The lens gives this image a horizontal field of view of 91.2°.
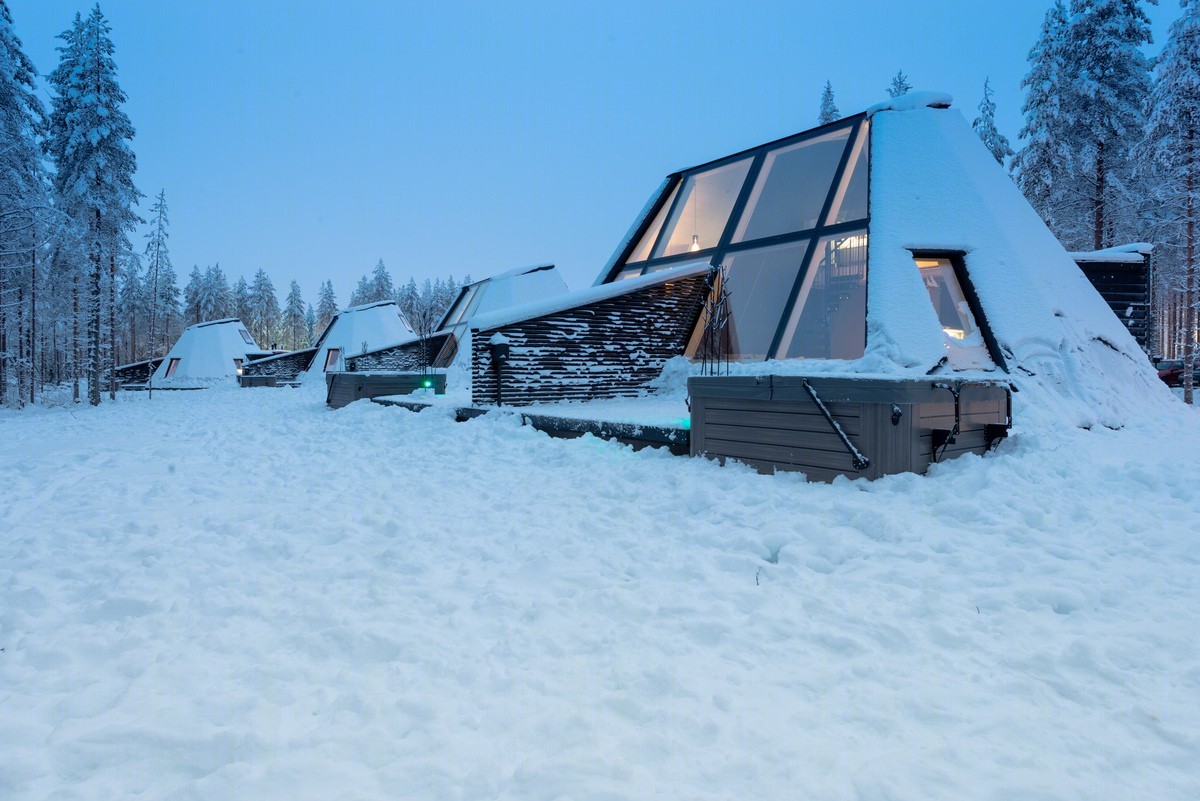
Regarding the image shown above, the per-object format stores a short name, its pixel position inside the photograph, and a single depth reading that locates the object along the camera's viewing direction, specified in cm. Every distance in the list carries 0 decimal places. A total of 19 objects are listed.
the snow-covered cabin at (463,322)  2639
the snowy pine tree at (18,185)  1805
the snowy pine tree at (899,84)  3338
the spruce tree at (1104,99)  2061
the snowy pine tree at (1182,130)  1642
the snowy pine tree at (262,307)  7206
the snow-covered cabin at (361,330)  3431
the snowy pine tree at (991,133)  2853
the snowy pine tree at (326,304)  7781
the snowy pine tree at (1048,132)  2120
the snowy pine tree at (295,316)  7600
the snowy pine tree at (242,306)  7288
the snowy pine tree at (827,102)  3628
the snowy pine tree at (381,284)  6706
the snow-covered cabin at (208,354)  4038
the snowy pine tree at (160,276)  4903
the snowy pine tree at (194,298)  6631
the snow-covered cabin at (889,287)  960
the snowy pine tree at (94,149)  2100
